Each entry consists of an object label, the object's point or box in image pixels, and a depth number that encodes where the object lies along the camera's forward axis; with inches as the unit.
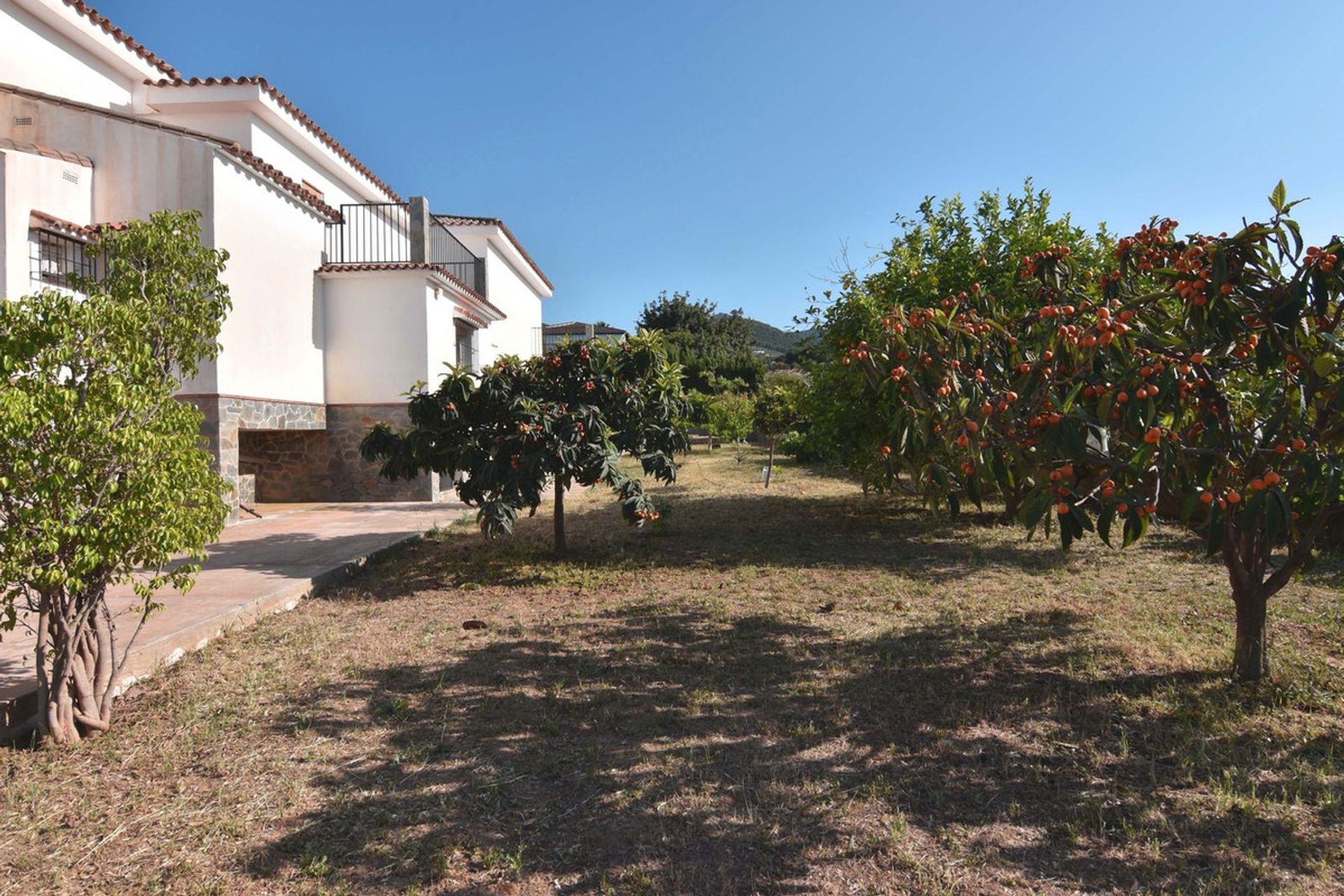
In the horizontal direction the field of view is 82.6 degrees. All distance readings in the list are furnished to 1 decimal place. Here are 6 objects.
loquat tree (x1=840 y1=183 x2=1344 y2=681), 127.6
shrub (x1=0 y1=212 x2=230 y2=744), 121.3
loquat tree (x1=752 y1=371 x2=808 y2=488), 692.1
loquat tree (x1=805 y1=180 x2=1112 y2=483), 349.7
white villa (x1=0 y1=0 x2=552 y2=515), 390.0
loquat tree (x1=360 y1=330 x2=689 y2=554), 268.1
